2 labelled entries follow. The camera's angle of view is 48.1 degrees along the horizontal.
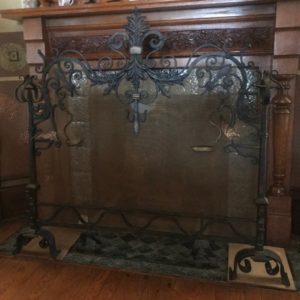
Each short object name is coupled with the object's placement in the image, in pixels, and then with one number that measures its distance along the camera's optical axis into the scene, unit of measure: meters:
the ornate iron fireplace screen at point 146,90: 1.55
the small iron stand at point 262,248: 1.49
